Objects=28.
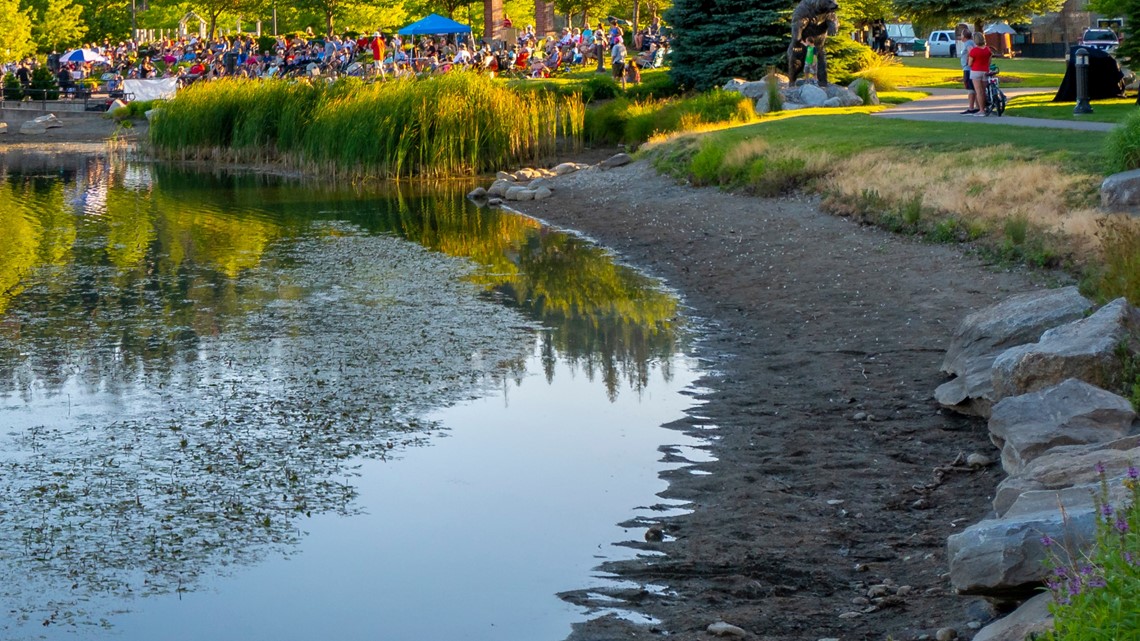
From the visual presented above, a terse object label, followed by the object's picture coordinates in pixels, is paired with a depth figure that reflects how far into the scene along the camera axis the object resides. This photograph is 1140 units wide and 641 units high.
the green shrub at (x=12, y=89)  54.12
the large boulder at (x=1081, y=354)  8.96
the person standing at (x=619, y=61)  42.28
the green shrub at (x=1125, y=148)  15.75
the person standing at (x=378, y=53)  47.53
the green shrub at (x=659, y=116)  30.75
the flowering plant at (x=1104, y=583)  4.42
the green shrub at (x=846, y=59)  36.72
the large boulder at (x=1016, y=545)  5.73
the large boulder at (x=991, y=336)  10.41
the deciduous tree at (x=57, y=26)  68.81
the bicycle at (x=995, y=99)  25.20
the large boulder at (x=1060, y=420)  8.08
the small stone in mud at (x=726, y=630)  6.87
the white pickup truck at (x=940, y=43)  62.72
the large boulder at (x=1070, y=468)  6.48
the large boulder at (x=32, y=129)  48.31
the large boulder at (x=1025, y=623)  5.38
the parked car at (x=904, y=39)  67.88
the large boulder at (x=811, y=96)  31.80
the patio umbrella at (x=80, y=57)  62.06
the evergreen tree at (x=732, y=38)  36.94
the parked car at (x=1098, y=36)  54.69
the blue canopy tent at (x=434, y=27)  55.41
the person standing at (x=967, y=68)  26.27
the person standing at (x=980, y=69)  24.64
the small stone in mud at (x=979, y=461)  9.32
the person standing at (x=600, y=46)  49.69
